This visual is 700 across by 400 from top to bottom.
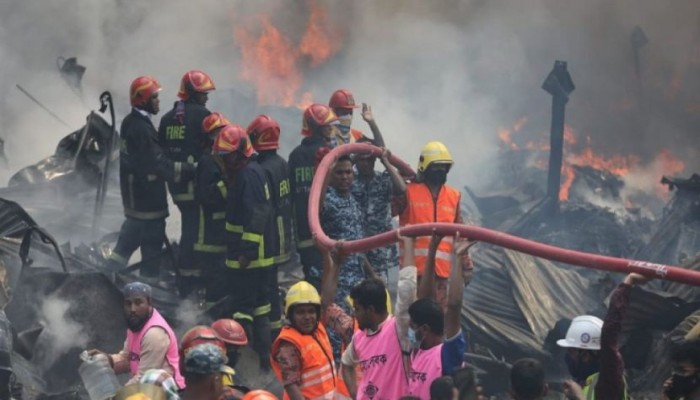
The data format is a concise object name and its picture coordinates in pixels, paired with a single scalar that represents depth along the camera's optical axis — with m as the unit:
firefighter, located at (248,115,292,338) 18.77
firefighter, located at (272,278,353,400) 12.77
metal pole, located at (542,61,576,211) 30.42
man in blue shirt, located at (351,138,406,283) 18.25
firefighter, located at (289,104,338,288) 19.47
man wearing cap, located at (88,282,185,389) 13.70
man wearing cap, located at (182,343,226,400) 10.27
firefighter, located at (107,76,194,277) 19.98
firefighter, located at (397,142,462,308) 17.45
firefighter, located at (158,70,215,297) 20.09
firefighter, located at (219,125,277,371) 18.25
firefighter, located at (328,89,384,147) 20.71
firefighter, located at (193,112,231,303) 19.22
